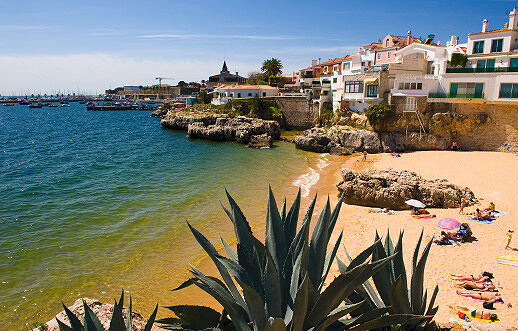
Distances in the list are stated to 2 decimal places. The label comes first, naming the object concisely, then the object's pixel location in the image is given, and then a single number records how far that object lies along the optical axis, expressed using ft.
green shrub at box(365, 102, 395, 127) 118.83
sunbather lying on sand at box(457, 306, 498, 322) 30.14
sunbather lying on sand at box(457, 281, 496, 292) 34.92
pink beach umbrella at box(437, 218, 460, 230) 47.95
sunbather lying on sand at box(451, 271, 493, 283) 36.22
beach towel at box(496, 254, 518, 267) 39.96
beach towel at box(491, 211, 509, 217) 55.31
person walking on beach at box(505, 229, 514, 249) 43.84
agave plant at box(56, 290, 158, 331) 13.25
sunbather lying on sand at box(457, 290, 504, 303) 33.06
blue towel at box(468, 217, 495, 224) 52.58
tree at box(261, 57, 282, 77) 266.36
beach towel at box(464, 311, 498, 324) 29.76
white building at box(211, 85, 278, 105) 208.23
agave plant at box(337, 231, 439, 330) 15.43
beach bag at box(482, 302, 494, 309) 32.09
